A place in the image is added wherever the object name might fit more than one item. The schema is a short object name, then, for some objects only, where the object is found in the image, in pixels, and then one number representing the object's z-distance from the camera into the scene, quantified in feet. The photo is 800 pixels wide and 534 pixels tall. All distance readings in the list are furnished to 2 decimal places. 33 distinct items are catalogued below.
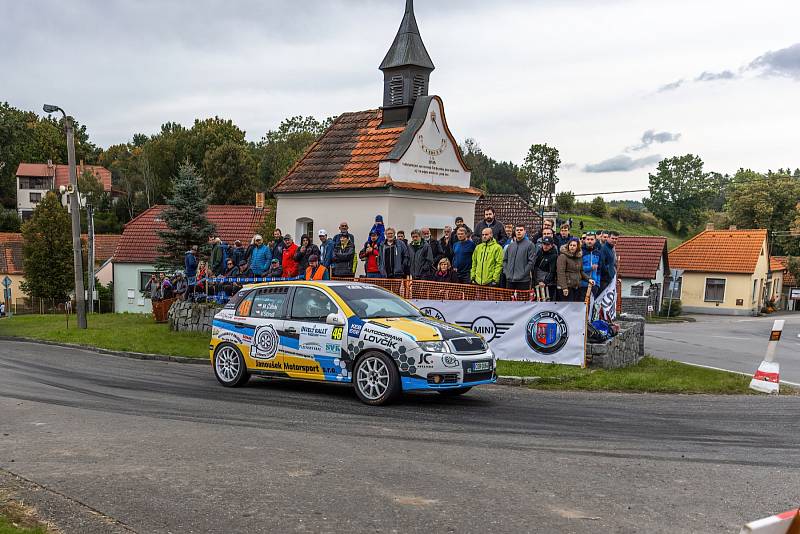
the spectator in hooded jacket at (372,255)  55.88
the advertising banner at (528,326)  44.73
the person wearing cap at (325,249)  57.57
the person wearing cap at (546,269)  46.21
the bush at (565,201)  271.55
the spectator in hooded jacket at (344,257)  56.29
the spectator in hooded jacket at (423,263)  52.65
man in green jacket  48.34
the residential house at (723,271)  169.17
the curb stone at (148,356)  53.68
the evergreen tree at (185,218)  96.07
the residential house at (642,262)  156.87
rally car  32.96
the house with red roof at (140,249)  157.07
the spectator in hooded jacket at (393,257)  53.01
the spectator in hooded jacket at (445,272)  50.67
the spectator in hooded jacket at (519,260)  47.11
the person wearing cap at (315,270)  55.01
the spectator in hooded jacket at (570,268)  45.14
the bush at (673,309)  148.36
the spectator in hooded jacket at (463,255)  51.19
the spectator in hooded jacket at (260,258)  62.28
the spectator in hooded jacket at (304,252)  57.62
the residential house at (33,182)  320.29
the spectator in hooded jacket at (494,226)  50.75
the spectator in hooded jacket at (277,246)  61.21
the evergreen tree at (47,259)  186.29
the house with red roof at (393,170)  67.15
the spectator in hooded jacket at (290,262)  58.70
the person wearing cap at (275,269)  60.61
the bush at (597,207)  278.26
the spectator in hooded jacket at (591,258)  47.57
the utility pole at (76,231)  74.69
